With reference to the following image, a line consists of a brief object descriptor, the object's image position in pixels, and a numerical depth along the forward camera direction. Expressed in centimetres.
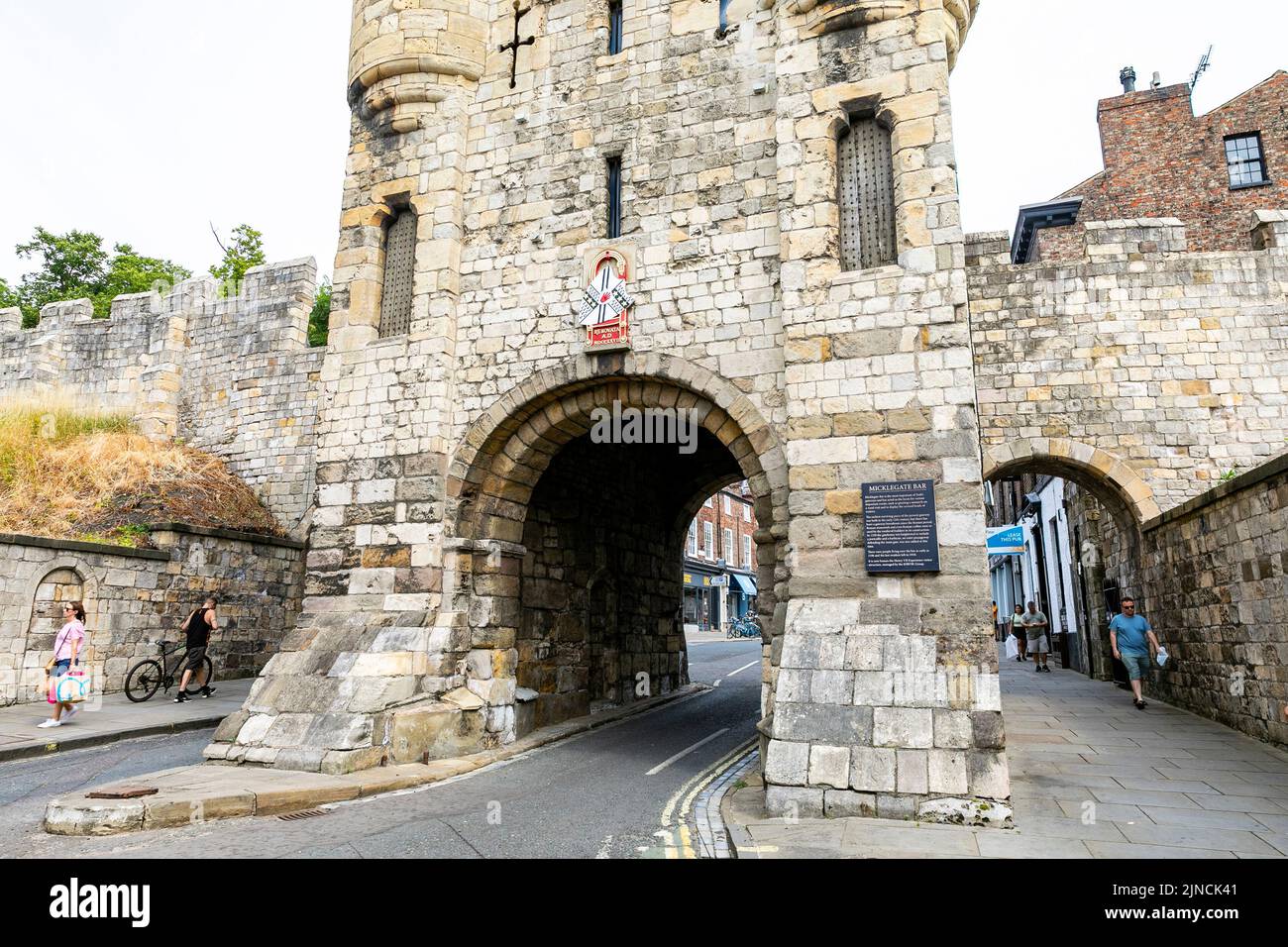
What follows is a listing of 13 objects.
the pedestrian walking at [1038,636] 1825
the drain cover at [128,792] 559
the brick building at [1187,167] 1906
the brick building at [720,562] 3891
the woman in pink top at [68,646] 951
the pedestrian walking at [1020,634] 2187
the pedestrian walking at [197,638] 1198
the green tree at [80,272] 2636
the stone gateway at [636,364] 667
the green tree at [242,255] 2647
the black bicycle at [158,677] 1211
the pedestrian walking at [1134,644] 1053
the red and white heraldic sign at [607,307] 871
